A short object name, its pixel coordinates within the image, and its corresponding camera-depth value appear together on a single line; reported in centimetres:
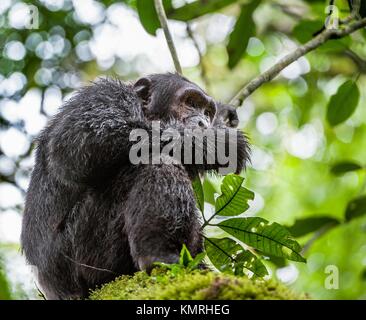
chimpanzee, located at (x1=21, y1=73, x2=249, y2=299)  461
